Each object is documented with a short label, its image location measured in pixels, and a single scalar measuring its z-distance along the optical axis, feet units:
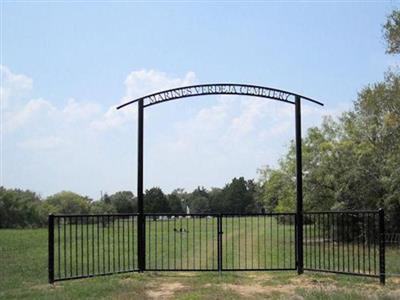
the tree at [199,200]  285.84
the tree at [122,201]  259.43
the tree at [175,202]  265.17
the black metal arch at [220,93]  41.17
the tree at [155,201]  210.79
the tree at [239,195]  221.87
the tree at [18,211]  253.44
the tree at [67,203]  273.95
